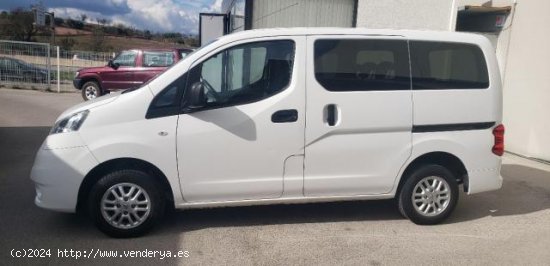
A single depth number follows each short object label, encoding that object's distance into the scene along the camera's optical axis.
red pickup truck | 13.78
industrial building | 8.40
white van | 4.07
